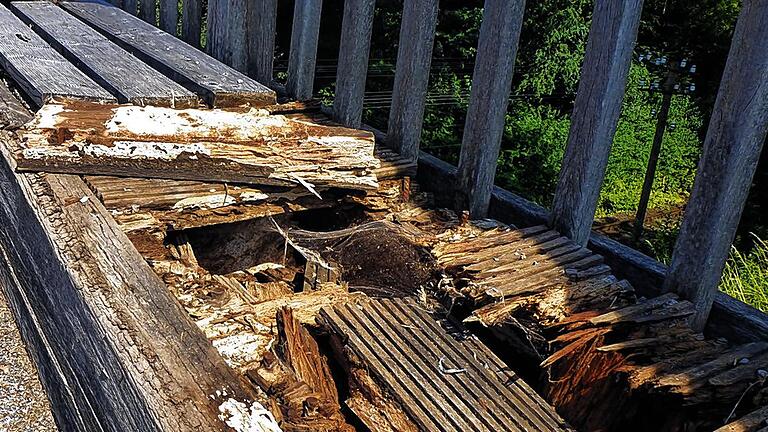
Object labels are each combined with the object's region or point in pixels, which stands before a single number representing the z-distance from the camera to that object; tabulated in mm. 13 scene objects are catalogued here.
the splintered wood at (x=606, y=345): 1798
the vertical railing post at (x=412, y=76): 2834
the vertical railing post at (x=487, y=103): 2535
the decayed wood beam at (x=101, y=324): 1489
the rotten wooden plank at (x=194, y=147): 2361
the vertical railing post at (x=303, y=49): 3340
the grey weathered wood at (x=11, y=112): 2723
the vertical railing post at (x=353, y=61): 3100
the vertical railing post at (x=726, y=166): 1943
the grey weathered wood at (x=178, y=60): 2986
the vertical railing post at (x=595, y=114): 2234
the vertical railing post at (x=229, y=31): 3709
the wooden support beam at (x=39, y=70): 2732
